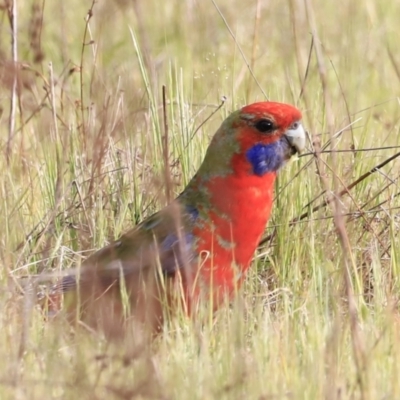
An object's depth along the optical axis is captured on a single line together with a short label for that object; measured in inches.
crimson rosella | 270.5
